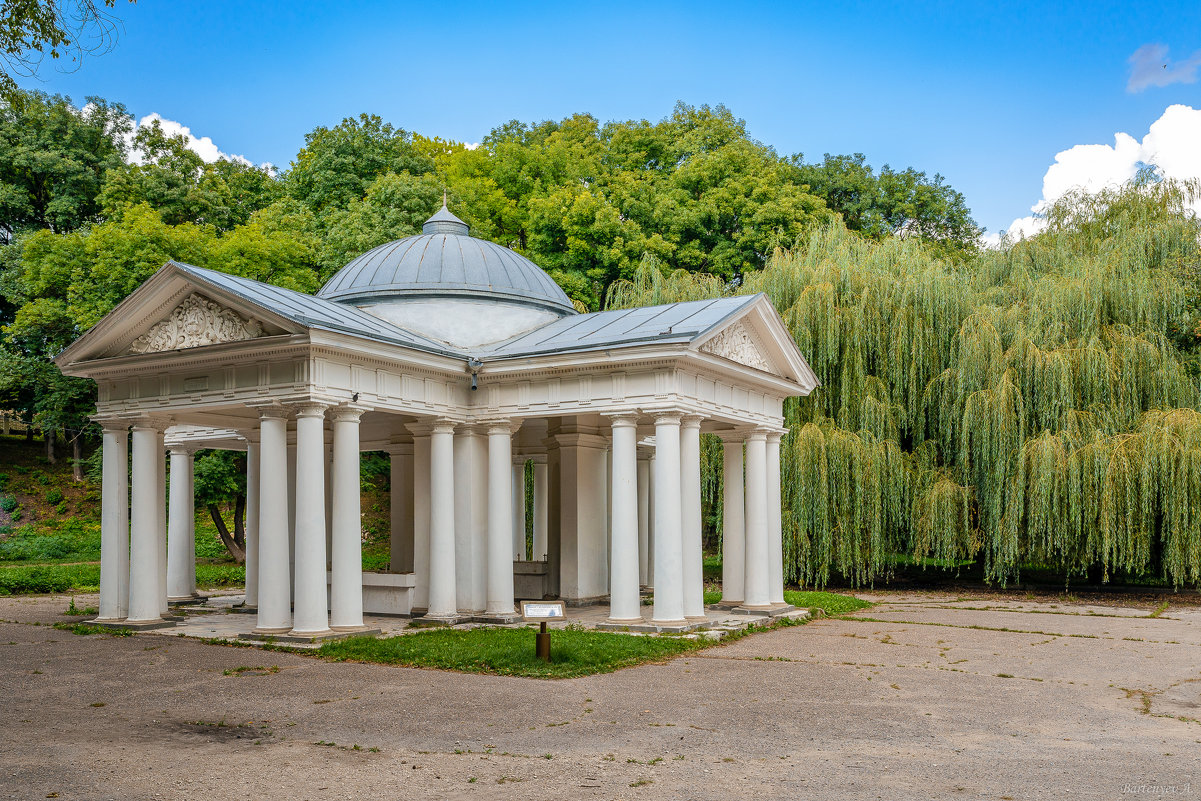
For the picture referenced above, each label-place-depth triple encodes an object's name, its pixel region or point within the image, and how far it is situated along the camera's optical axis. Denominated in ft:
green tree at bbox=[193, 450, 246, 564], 101.86
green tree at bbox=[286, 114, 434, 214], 131.23
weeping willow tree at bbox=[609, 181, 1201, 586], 71.20
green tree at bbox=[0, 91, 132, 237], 130.62
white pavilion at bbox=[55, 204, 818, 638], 52.16
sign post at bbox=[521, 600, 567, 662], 44.01
